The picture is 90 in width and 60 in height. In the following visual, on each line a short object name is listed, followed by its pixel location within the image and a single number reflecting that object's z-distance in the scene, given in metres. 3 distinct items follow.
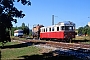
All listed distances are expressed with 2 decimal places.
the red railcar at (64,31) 18.37
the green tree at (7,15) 7.70
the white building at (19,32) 41.83
